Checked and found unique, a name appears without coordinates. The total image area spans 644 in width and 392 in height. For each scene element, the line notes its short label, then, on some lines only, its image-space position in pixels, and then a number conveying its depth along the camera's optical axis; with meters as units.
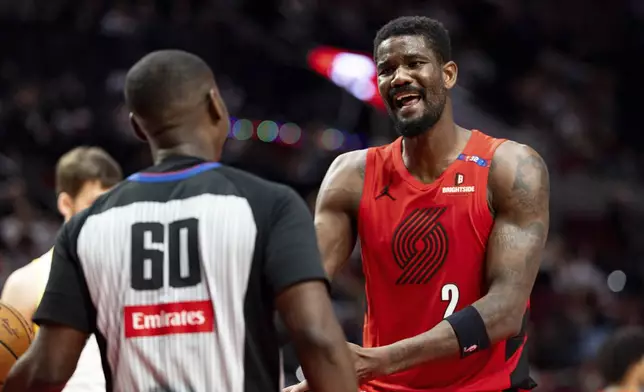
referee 6.20
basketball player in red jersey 8.72
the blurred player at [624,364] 11.66
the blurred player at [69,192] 10.52
